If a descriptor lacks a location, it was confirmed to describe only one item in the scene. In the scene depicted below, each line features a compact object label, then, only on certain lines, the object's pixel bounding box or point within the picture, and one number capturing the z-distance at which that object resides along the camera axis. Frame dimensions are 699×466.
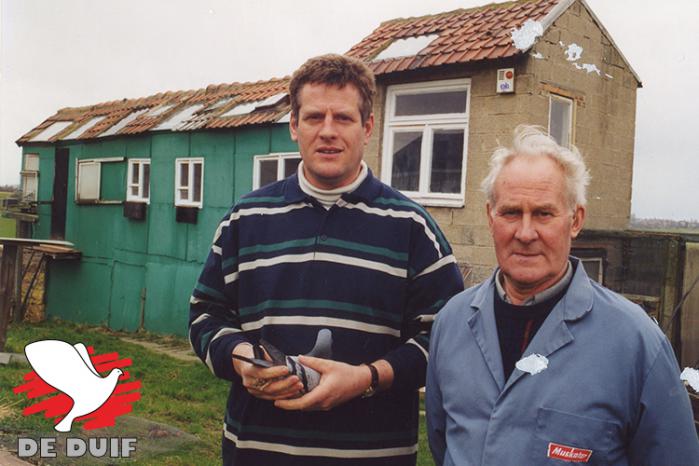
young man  1.55
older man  1.14
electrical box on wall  5.03
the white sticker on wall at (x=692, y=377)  3.88
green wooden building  6.73
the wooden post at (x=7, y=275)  4.32
